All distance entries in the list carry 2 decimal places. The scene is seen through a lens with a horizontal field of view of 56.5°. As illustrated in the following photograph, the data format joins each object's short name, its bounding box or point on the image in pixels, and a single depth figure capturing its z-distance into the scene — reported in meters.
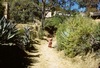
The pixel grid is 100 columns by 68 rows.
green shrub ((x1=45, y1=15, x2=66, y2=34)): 11.90
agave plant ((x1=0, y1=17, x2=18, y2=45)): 4.75
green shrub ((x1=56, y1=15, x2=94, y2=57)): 5.66
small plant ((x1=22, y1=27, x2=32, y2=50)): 6.59
